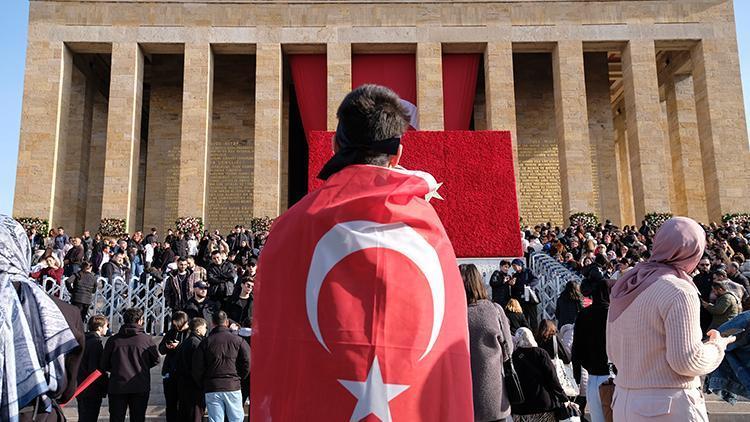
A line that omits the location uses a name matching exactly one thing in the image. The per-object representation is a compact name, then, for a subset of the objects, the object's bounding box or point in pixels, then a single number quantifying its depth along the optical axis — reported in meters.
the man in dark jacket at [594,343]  5.45
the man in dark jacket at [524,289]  11.51
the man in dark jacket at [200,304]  10.83
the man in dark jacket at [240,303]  10.64
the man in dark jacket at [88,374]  7.08
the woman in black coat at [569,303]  8.73
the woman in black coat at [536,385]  5.52
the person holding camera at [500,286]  11.73
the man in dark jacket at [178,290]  12.19
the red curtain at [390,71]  24.84
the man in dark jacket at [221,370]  7.01
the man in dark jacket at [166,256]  15.60
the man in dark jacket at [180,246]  17.03
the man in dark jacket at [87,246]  16.02
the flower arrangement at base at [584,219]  21.95
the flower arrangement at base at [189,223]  21.52
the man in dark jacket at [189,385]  7.25
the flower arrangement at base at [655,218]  22.29
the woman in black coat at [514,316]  7.91
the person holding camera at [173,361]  7.60
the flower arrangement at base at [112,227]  22.22
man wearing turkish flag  1.91
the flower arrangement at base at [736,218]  21.23
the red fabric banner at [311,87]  24.22
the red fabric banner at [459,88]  24.41
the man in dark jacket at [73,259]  13.88
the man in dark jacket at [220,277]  11.69
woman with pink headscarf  2.95
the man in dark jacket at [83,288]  11.34
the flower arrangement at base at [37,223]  21.52
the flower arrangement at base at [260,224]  21.45
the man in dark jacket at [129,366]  7.02
